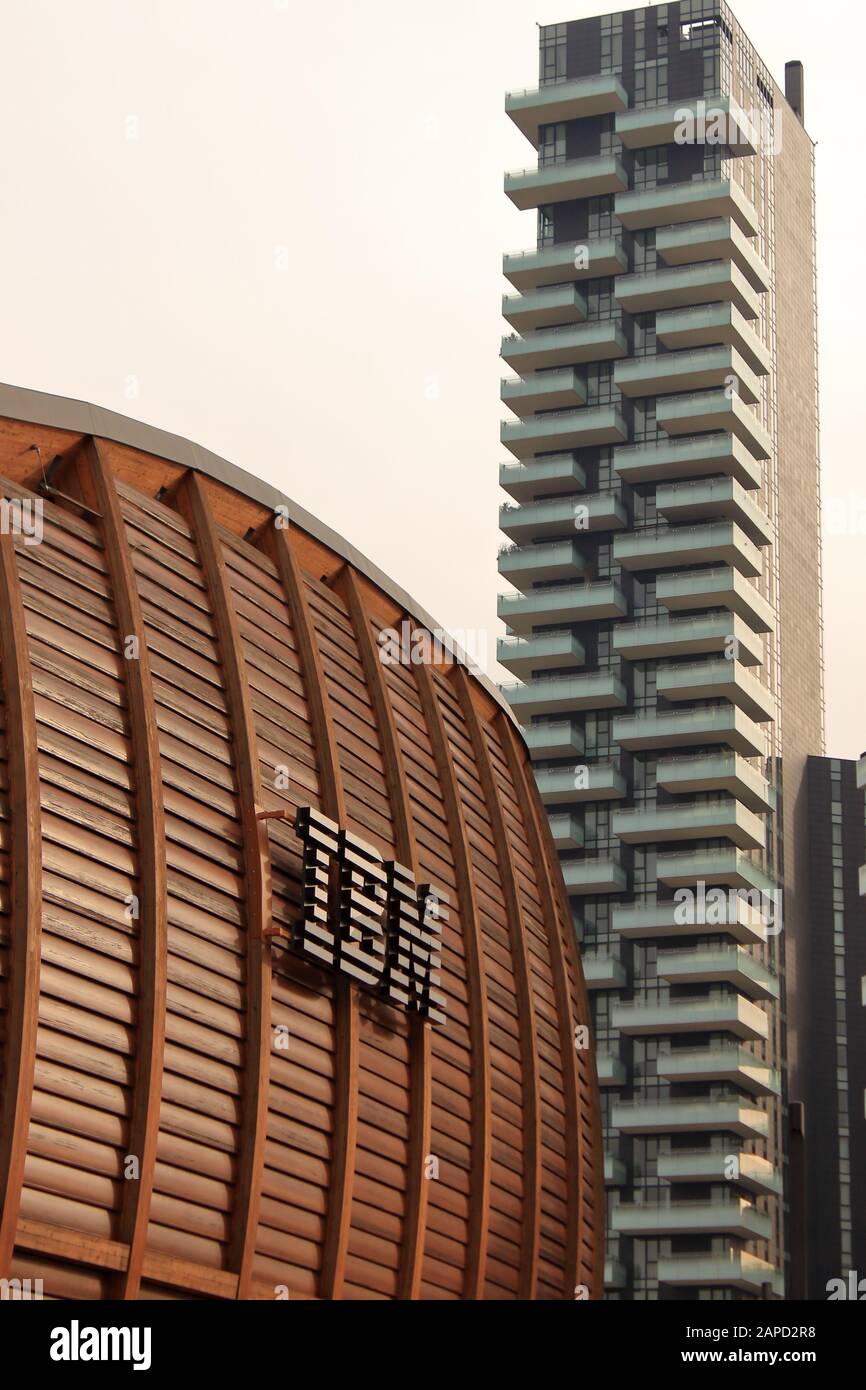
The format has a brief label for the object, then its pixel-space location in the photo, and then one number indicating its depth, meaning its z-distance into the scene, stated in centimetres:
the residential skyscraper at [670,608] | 9938
